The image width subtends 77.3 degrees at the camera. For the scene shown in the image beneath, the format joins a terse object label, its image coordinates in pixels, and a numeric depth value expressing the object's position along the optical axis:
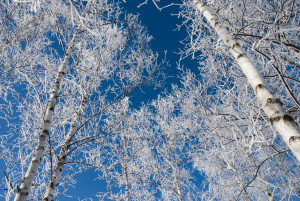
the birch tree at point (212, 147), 4.50
